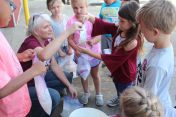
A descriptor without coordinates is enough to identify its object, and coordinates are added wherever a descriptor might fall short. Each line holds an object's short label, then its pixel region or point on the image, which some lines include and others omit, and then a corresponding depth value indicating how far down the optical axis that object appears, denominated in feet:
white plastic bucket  5.79
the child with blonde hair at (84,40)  6.41
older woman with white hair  6.02
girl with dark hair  5.59
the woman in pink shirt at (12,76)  4.11
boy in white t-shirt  4.17
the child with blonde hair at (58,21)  7.57
